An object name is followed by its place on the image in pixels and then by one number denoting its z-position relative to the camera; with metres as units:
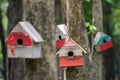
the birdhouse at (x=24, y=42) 7.58
